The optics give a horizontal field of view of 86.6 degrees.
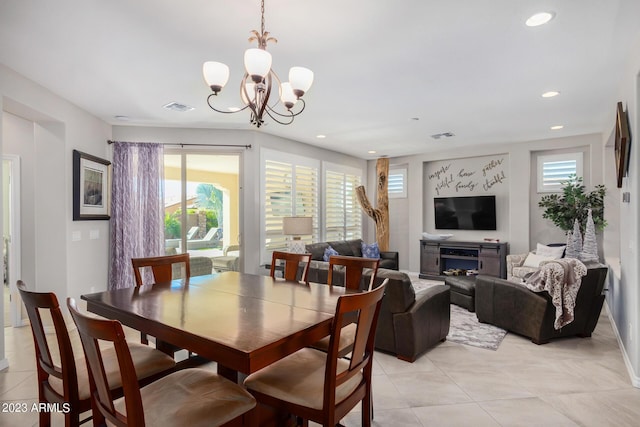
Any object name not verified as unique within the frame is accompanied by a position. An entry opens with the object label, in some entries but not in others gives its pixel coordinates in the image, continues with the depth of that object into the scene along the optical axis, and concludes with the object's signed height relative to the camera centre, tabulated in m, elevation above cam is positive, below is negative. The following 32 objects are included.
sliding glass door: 5.15 +0.13
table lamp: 5.32 -0.23
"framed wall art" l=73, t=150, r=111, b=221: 4.15 +0.35
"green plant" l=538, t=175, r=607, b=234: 5.36 +0.12
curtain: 4.79 +0.10
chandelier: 2.01 +0.87
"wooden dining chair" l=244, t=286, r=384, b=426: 1.50 -0.83
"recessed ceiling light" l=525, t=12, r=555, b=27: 2.26 +1.32
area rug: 3.59 -1.36
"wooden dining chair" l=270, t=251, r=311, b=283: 3.03 -0.45
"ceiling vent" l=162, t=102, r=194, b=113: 4.07 +1.32
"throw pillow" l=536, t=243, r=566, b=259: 5.39 -0.61
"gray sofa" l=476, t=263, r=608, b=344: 3.47 -1.02
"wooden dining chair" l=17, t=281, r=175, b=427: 1.57 -0.83
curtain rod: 5.12 +1.05
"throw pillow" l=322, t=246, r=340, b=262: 5.23 -0.62
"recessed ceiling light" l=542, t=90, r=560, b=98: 3.73 +1.33
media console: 6.20 -0.86
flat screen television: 6.64 +0.02
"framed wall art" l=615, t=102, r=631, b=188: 2.89 +0.61
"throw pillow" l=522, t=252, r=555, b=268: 5.43 -0.75
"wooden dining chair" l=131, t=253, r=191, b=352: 2.75 -0.44
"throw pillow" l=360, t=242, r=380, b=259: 6.53 -0.73
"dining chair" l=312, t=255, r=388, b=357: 2.73 -0.44
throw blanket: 3.36 -0.71
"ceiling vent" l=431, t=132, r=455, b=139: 5.62 +1.32
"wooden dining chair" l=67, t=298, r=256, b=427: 1.20 -0.81
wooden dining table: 1.40 -0.54
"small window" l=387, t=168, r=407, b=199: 7.88 +0.70
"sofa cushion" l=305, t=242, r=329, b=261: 5.46 -0.59
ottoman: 4.66 -1.10
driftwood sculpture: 7.34 +0.09
